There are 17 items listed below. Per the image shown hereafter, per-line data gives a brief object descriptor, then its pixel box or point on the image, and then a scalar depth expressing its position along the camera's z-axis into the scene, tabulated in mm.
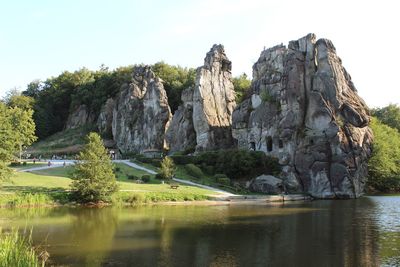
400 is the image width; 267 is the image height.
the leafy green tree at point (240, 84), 106781
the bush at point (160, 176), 60497
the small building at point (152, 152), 88512
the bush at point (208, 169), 66438
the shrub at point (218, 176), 63031
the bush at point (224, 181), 61719
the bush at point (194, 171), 64938
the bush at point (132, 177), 59219
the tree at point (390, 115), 98250
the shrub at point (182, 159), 70562
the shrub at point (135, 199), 48031
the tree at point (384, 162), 70500
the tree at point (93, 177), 45438
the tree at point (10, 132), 41250
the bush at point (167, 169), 60188
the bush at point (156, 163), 70825
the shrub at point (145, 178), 58406
